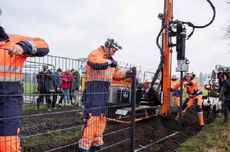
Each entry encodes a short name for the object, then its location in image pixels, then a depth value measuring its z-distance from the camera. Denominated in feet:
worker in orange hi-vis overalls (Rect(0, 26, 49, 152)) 12.09
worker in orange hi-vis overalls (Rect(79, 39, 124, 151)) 18.97
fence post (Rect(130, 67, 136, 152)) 19.76
